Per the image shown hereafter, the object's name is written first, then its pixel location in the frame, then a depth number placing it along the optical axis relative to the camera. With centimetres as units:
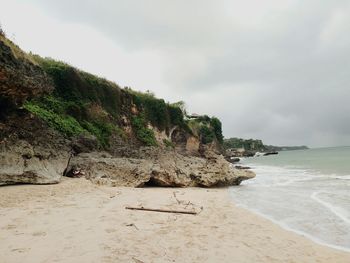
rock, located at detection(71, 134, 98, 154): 1736
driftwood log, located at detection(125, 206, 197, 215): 982
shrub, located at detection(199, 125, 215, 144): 5171
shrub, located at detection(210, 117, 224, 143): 5644
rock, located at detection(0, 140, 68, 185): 1170
